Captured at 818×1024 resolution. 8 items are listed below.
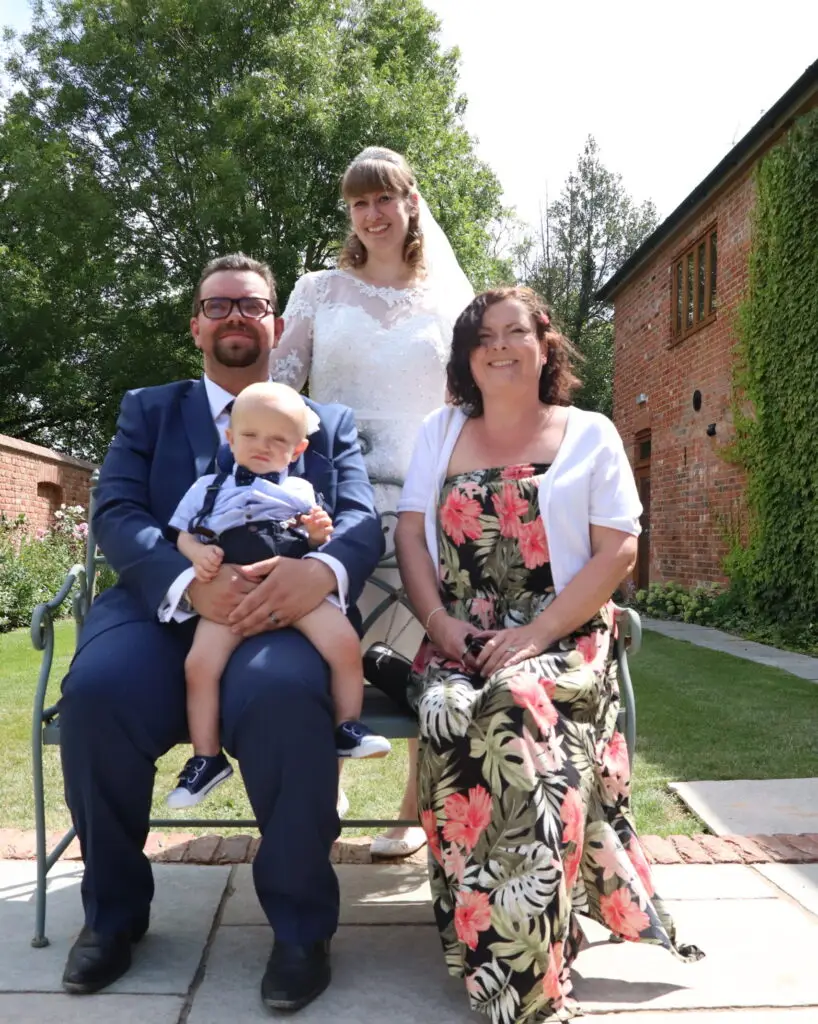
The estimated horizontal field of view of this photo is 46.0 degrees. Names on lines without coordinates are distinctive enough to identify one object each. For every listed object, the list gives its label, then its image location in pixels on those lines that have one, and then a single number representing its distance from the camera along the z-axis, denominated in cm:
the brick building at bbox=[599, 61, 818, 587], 1173
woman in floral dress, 219
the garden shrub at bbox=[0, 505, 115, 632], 1123
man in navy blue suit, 229
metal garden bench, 258
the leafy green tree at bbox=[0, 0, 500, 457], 1811
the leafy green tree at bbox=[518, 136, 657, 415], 3080
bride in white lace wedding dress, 338
